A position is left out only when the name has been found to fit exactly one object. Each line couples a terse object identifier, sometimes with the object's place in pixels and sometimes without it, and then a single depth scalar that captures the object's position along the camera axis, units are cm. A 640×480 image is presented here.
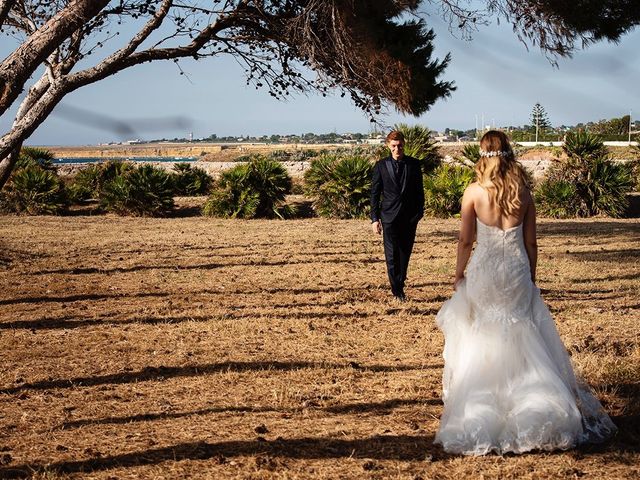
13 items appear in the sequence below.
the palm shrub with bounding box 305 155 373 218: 2188
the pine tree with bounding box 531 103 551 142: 9541
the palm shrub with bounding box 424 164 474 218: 2155
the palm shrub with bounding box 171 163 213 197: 2712
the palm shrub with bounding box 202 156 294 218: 2241
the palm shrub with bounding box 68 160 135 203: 2529
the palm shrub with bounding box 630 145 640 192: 2350
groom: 942
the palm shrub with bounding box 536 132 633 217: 2067
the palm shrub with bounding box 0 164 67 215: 2373
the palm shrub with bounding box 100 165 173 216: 2331
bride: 468
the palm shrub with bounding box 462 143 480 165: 2308
